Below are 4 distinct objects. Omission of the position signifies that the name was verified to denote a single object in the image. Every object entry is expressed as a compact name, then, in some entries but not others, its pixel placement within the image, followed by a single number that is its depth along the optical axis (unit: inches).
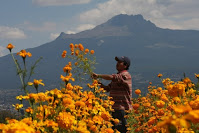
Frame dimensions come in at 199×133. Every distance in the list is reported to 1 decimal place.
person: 226.4
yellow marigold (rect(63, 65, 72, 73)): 164.1
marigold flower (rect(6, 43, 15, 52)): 149.0
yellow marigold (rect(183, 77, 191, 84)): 159.5
